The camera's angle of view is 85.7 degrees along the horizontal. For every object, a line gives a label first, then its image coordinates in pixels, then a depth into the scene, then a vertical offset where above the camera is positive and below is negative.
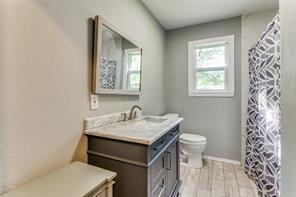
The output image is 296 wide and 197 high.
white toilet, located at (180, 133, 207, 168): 2.50 -0.75
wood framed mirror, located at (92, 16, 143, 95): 1.41 +0.40
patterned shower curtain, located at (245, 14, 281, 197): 1.55 -0.15
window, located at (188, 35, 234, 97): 2.77 +0.62
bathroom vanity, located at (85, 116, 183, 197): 1.11 -0.42
